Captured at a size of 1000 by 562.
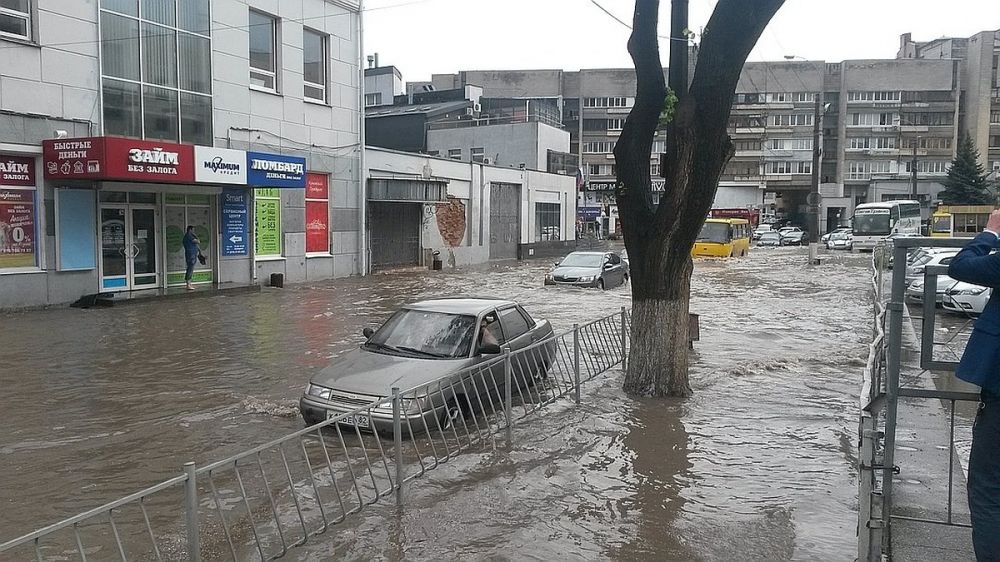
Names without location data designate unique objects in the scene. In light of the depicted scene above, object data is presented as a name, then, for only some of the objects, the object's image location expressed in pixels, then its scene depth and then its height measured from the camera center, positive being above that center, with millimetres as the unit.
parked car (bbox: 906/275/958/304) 16156 -1237
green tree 66688 +4154
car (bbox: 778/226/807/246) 63438 -637
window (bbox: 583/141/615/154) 88125 +9087
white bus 49281 +394
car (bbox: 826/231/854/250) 55106 -870
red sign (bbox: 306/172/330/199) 24734 +1254
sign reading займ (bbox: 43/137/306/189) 15734 +1353
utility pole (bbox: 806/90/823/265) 35688 +1144
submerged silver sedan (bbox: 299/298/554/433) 7395 -1429
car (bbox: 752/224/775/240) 63456 -150
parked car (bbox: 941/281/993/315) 15391 -1335
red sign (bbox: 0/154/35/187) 15586 +1053
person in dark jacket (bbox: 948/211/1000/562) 3764 -789
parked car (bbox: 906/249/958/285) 17170 -714
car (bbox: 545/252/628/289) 23688 -1370
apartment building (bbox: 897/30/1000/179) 77938 +13969
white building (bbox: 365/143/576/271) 29031 +704
